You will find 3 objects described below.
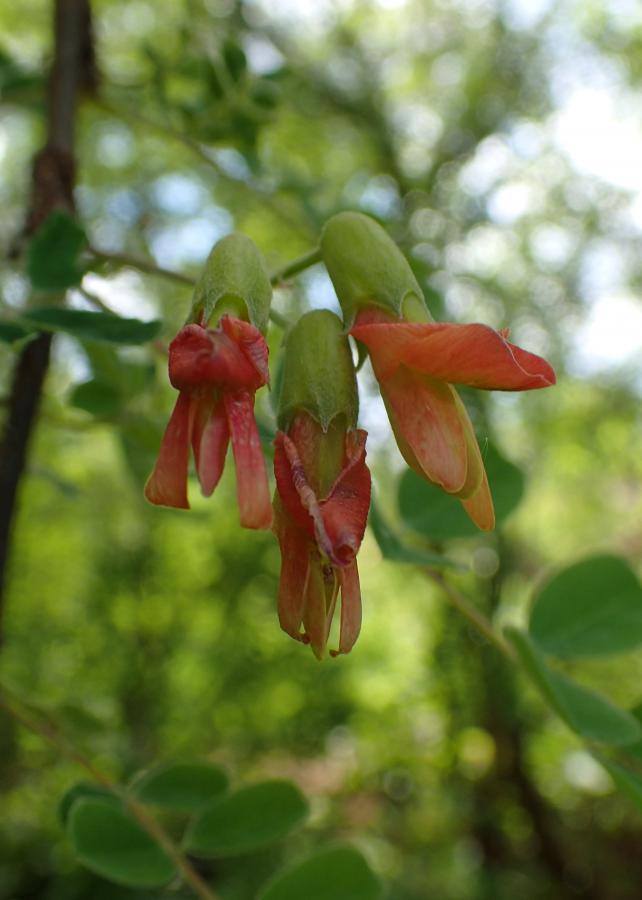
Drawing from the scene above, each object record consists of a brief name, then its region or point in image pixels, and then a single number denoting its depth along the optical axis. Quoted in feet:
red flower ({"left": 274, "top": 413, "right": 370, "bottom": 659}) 0.34
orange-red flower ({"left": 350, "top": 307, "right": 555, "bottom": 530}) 0.34
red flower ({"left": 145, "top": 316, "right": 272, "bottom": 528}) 0.34
